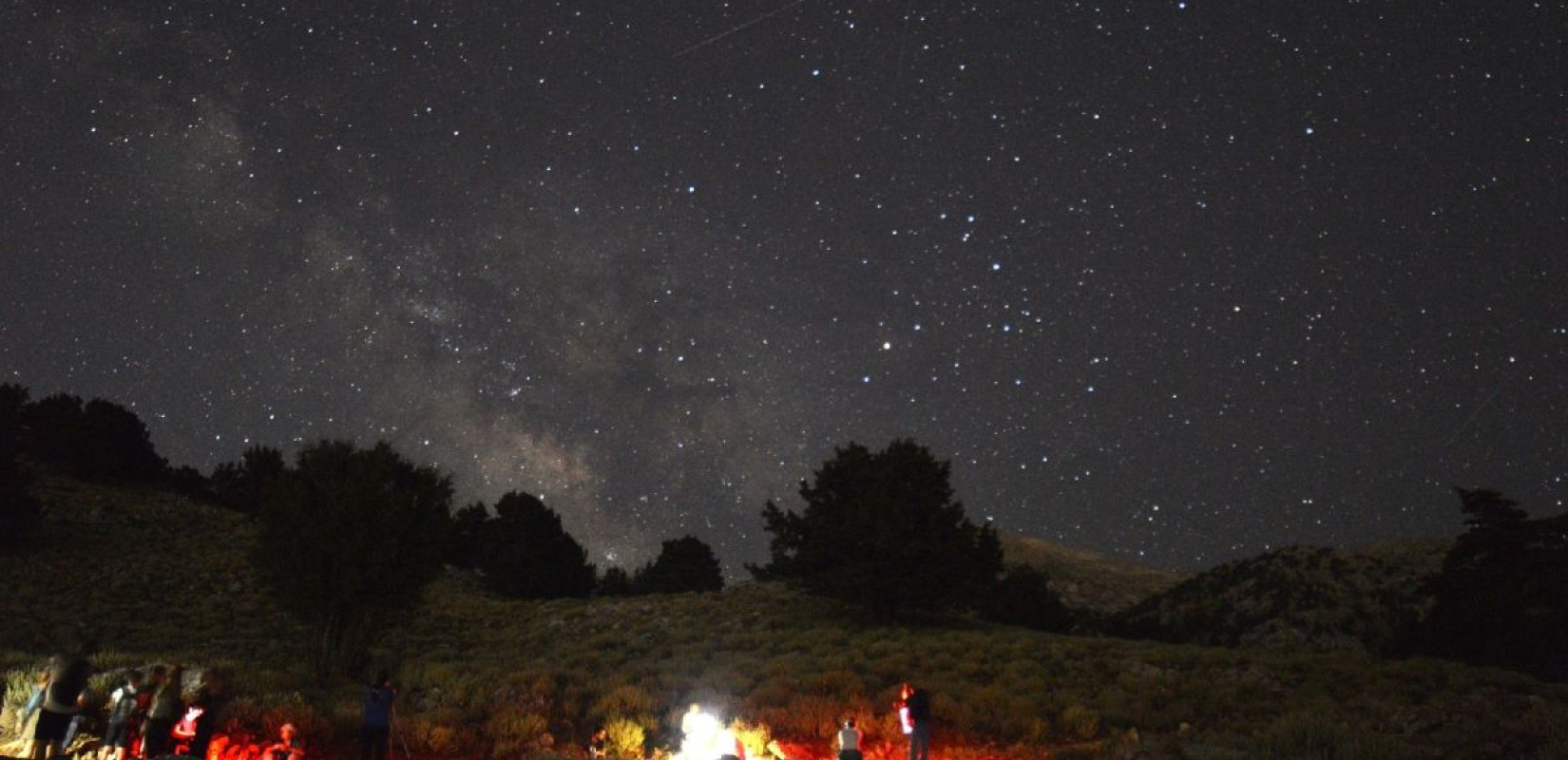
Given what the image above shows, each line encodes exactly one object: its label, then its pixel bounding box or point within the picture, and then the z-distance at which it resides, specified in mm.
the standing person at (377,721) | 11250
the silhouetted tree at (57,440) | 40188
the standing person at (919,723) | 11938
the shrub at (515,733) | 12445
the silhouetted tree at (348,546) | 19062
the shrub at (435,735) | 12500
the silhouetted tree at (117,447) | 40594
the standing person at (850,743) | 11180
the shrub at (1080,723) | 13734
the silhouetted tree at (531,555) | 39875
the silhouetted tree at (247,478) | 46125
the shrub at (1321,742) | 9836
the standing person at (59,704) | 9391
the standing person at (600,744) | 12117
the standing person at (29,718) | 9930
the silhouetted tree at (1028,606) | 31816
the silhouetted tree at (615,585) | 43794
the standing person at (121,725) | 10062
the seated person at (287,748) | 10625
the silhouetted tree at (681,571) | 44188
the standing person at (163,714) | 10023
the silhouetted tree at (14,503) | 29406
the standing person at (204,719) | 10430
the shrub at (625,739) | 12844
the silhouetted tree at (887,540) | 25797
